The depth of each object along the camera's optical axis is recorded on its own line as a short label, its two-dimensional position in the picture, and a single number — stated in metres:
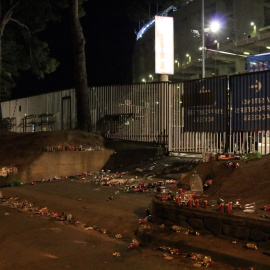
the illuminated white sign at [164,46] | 18.09
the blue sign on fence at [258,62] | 17.77
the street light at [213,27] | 27.77
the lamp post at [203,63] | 24.81
